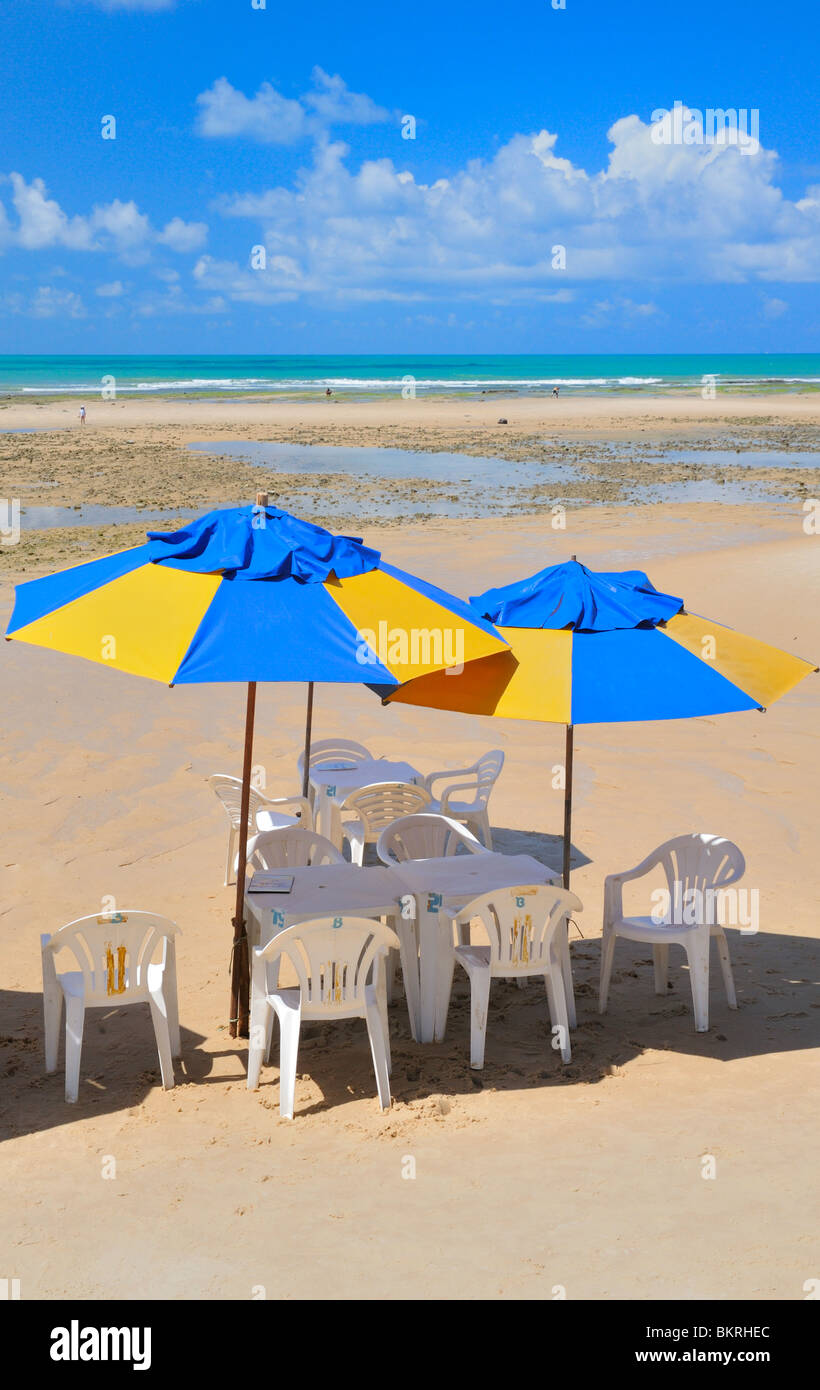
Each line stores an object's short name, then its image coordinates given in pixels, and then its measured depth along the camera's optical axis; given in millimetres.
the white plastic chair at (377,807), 7602
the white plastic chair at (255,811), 7637
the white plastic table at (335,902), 5461
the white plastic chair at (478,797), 8062
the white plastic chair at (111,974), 5141
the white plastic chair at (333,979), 5000
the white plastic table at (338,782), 7902
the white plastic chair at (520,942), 5352
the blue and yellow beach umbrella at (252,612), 4801
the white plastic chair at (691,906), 5758
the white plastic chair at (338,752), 8914
